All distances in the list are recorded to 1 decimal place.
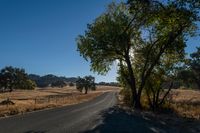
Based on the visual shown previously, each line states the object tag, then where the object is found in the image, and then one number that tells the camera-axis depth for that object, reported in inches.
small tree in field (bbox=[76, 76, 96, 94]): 2397.7
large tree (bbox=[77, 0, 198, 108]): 563.1
